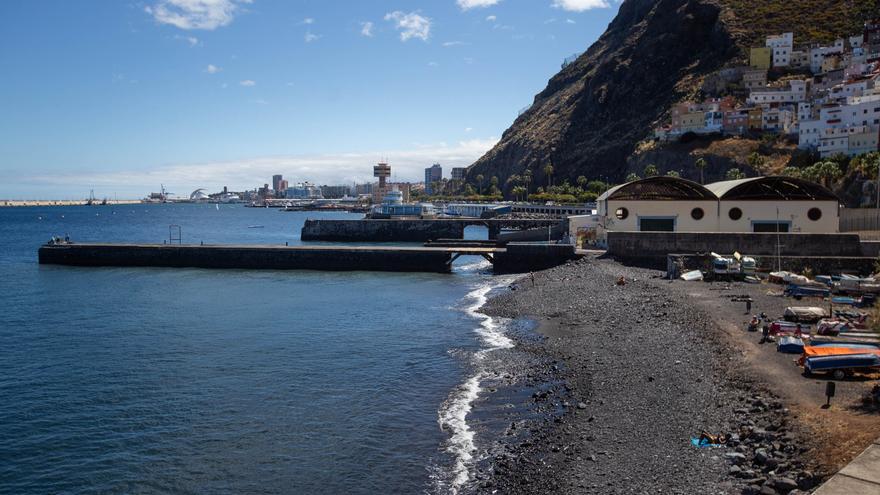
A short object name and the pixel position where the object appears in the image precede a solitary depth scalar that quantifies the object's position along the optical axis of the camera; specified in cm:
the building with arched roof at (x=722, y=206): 5178
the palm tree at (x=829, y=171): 7300
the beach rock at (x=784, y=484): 1279
